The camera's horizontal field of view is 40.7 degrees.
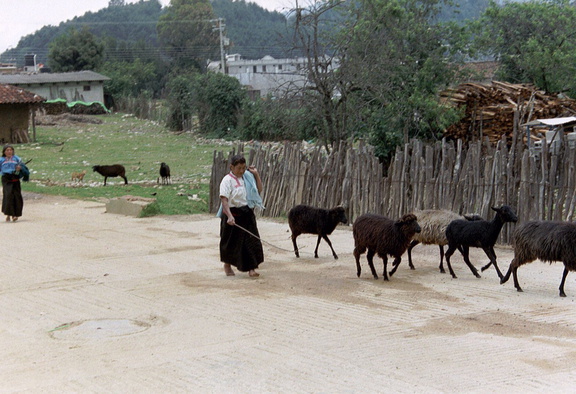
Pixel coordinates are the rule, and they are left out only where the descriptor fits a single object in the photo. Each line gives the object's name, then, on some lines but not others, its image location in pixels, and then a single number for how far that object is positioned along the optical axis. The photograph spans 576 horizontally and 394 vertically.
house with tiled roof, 39.38
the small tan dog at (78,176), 24.30
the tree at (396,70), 19.25
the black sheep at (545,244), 8.68
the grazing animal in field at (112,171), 22.79
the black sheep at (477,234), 9.79
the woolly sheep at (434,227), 10.48
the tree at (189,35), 80.38
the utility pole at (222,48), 52.50
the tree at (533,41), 26.67
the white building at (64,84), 57.66
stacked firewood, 22.28
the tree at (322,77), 17.81
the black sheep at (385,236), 9.91
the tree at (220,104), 41.66
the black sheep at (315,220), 11.65
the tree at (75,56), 70.44
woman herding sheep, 10.45
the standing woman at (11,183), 16.34
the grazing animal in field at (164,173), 22.19
